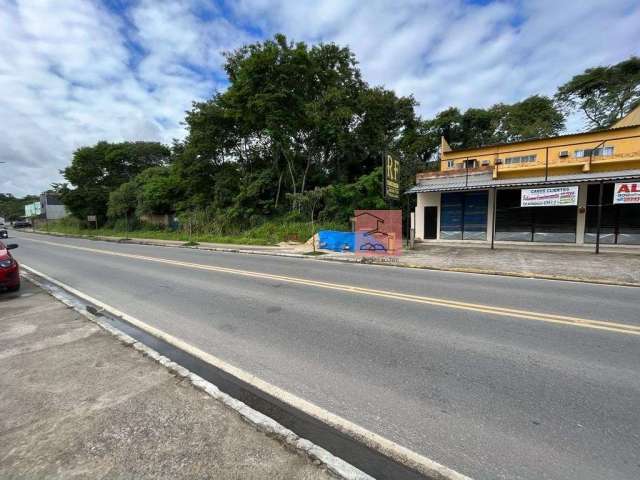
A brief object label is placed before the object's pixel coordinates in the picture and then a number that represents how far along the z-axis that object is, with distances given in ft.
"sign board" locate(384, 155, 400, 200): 51.06
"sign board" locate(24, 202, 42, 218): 269.56
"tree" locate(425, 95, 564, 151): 104.73
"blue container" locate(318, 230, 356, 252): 54.64
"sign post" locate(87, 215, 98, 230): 133.42
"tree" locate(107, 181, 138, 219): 126.31
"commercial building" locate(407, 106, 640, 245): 47.75
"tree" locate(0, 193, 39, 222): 330.73
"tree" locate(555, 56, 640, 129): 93.09
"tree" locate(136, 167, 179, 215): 114.21
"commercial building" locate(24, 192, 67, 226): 254.88
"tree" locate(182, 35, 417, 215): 78.02
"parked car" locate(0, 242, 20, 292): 25.13
